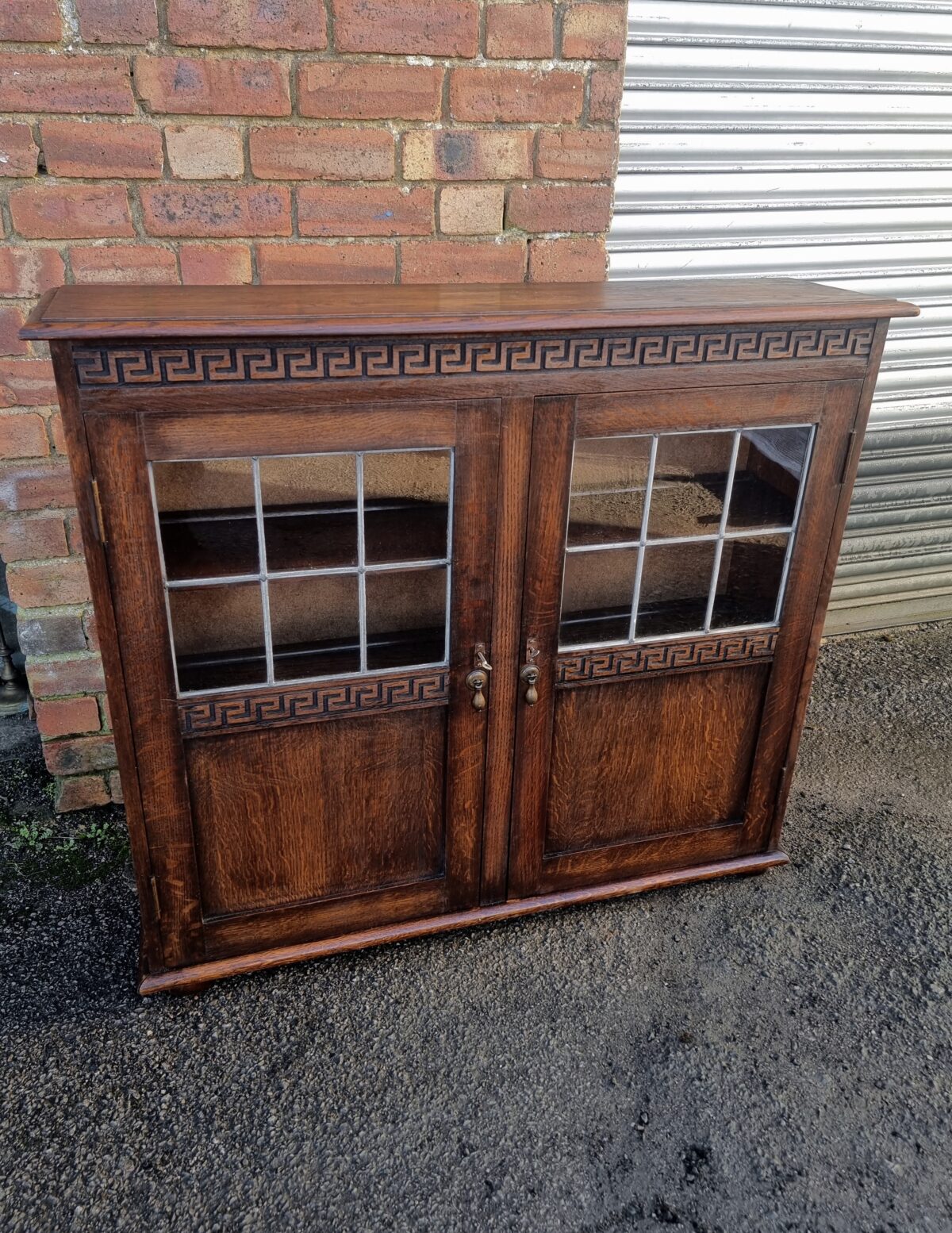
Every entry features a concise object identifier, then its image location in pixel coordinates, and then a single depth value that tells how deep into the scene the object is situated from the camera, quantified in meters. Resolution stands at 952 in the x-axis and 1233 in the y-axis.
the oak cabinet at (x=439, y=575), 1.90
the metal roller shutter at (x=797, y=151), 2.82
